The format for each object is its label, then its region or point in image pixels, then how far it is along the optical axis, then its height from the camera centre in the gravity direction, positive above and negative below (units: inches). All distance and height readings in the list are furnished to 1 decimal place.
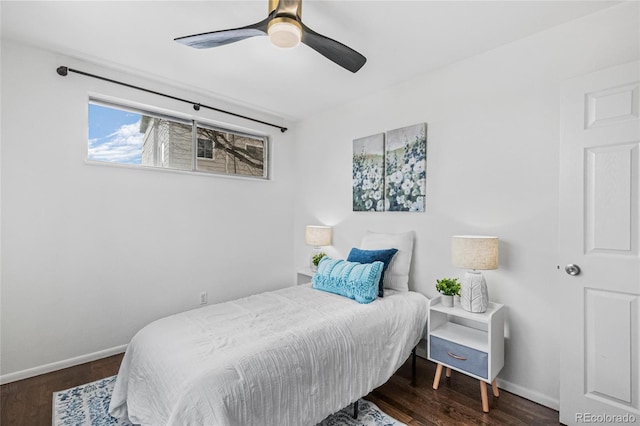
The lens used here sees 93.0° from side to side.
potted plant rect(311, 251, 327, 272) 138.7 -21.2
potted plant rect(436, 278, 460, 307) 90.7 -22.6
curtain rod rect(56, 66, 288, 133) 98.0 +46.5
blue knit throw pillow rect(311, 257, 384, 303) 93.9 -21.4
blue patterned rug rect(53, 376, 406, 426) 73.7 -50.9
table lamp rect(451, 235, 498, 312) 84.4 -14.0
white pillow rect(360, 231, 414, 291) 109.4 -17.3
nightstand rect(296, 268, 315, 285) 139.7 -29.5
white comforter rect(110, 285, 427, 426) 54.6 -31.5
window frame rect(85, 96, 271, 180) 110.9 +39.1
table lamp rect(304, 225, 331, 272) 140.4 -10.6
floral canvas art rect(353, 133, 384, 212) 124.4 +17.3
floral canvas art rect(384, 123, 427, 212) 111.3 +17.6
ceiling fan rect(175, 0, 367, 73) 64.6 +40.8
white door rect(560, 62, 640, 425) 66.9 -7.4
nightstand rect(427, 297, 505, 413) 79.4 -35.8
